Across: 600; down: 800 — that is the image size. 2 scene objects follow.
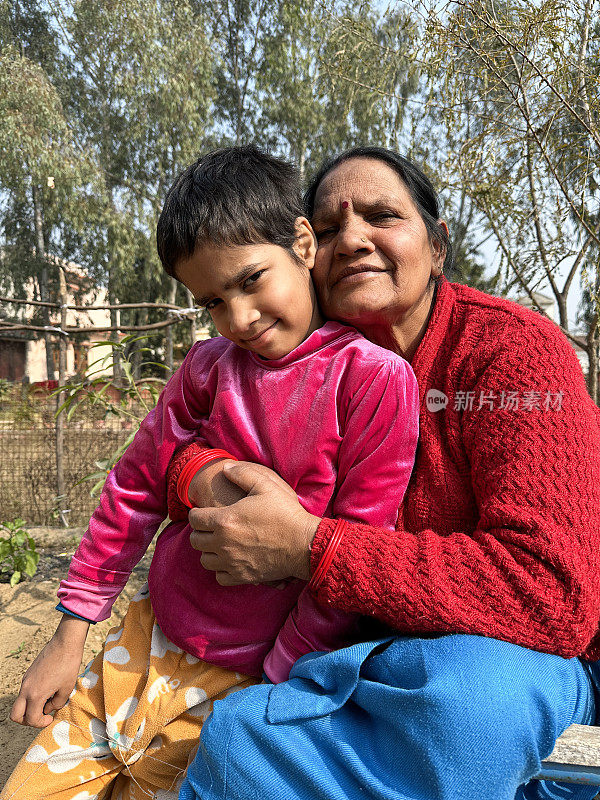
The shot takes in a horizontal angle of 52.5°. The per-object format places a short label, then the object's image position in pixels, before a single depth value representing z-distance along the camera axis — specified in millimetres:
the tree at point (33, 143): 16484
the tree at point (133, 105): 17797
